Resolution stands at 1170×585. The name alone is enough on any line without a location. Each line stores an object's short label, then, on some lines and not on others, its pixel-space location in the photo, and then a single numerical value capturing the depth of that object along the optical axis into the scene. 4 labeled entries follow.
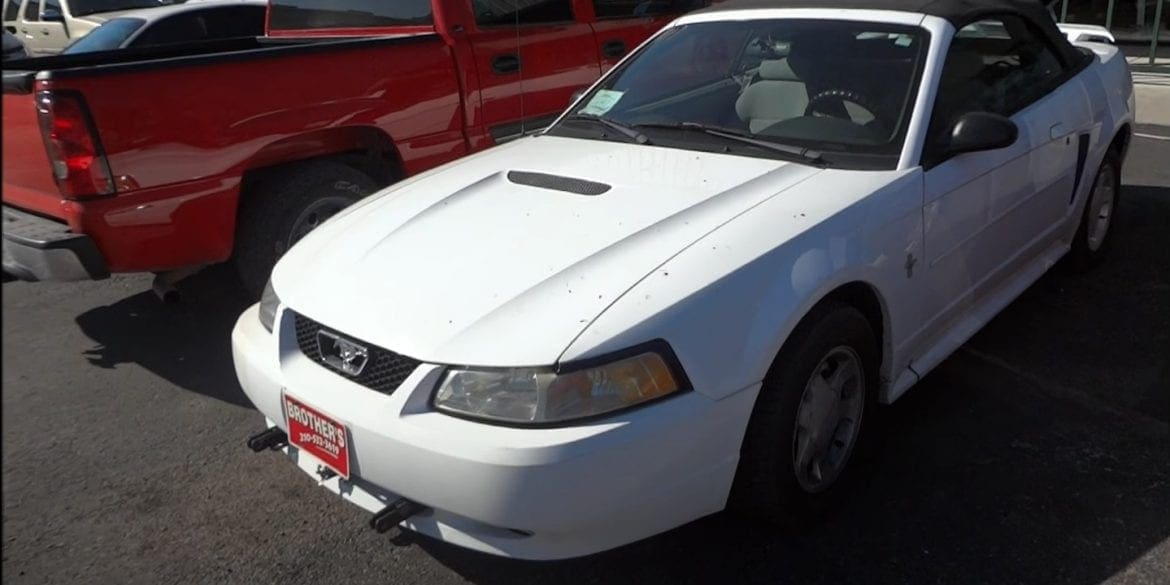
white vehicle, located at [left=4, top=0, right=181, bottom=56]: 12.92
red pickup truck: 3.84
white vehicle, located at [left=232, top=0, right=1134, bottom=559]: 2.41
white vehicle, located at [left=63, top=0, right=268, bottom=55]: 9.55
